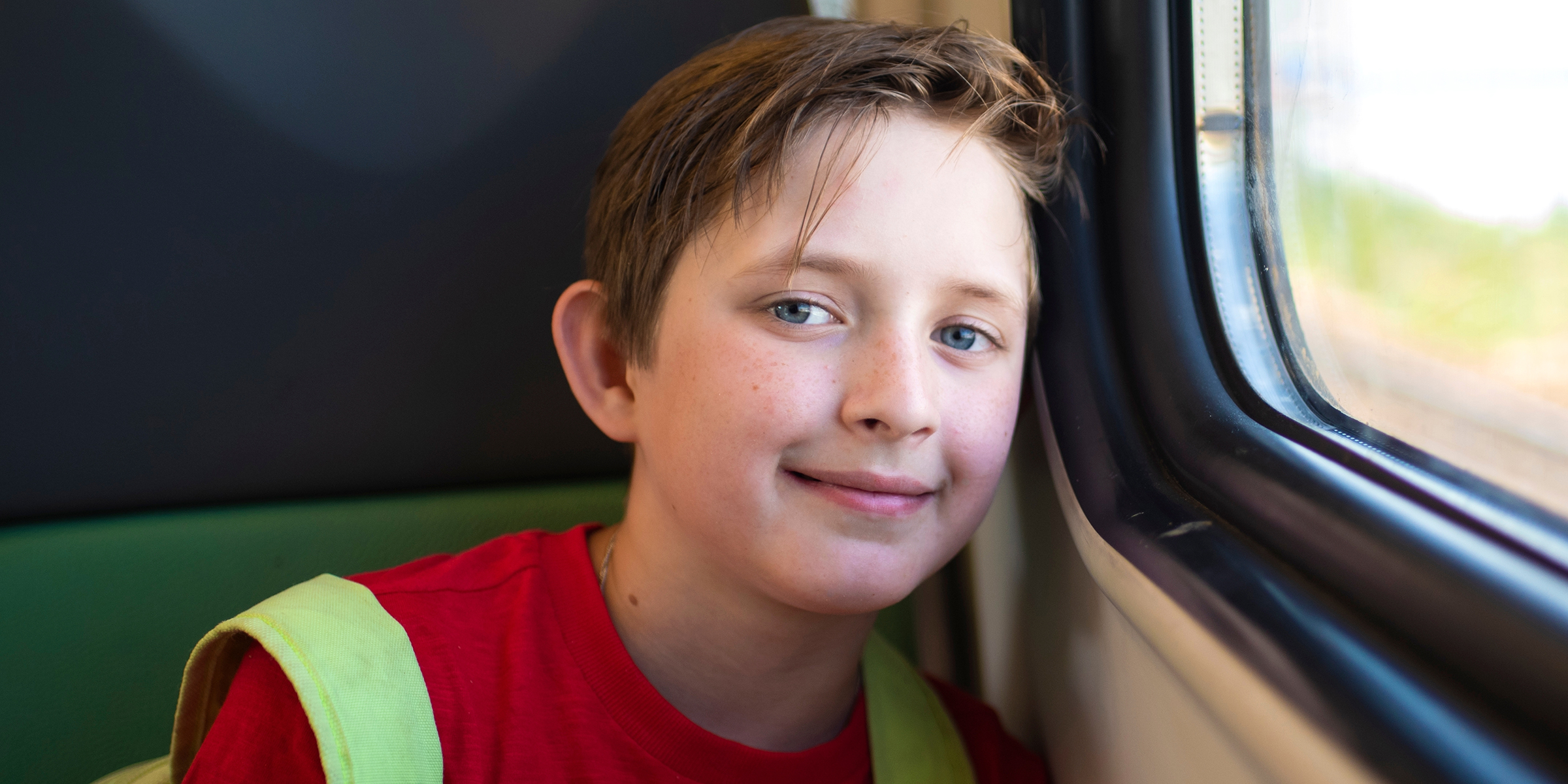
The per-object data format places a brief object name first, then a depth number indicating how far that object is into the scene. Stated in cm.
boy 62
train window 54
